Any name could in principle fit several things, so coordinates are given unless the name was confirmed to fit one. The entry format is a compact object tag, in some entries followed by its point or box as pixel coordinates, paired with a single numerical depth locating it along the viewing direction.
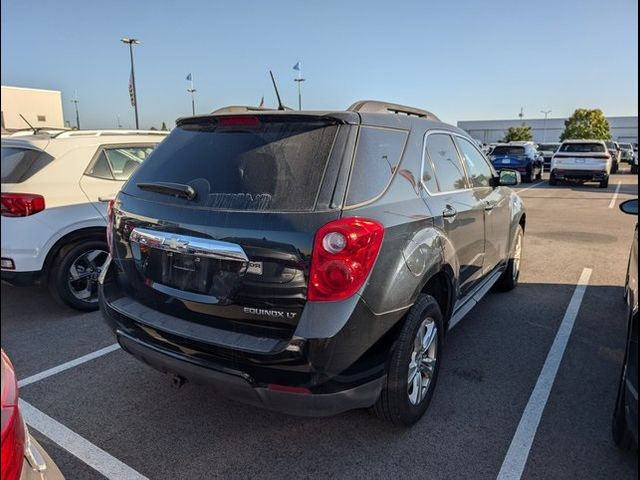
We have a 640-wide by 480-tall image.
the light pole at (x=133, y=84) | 22.99
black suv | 2.23
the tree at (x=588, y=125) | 69.19
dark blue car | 20.12
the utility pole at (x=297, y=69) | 15.29
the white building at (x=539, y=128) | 95.75
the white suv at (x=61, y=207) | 4.23
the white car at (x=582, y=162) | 17.81
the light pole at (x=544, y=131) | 98.04
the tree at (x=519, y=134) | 73.62
